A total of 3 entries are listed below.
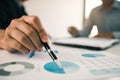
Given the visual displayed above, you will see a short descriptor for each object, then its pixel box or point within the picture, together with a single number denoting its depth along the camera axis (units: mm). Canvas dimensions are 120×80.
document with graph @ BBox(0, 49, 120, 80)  284
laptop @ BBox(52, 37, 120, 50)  550
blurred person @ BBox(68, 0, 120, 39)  1147
